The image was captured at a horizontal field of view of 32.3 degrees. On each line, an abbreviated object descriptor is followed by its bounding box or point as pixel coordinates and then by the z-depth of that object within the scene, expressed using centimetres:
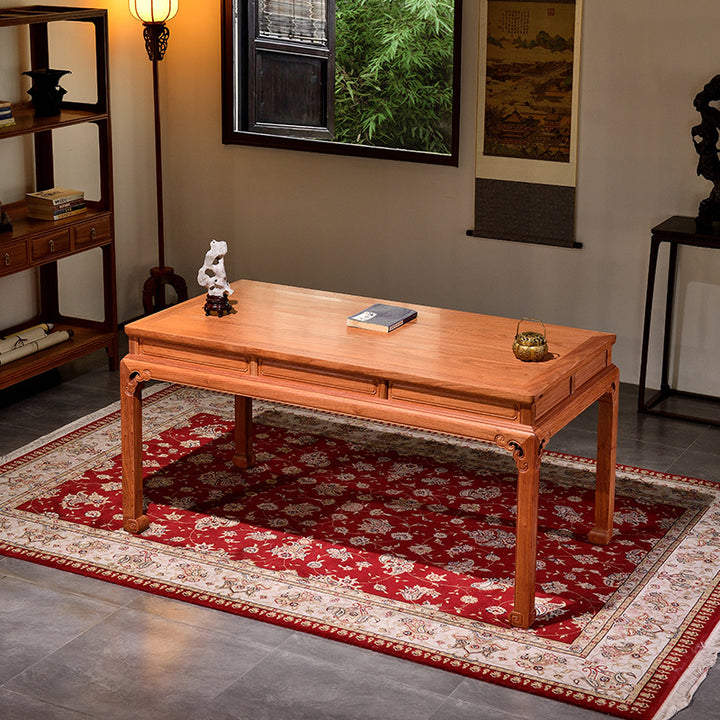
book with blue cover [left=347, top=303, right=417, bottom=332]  464
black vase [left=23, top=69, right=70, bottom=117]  621
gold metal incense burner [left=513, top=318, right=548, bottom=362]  429
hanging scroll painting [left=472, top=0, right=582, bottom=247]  648
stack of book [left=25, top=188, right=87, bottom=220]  636
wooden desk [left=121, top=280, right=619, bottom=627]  411
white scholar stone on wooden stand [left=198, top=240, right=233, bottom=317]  477
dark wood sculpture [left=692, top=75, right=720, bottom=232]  604
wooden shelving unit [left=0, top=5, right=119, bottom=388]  606
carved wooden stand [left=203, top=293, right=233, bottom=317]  479
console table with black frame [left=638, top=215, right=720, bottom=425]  599
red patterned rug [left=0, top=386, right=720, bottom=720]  408
